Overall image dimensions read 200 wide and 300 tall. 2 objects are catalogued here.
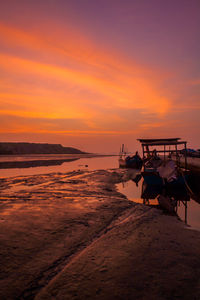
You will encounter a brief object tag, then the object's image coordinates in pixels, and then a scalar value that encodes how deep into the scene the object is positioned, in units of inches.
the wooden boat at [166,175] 638.8
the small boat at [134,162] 1596.9
